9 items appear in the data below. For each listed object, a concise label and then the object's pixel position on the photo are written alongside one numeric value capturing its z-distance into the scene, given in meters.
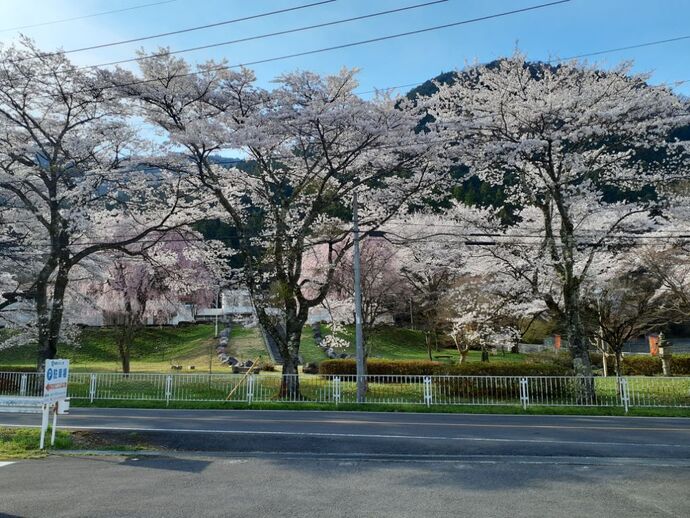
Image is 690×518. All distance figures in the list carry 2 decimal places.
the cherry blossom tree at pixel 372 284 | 25.39
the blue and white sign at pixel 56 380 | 8.91
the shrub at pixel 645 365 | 28.31
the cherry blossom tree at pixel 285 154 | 16.83
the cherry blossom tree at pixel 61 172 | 19.33
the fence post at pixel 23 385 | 18.72
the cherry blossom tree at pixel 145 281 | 22.62
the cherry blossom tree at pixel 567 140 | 16.58
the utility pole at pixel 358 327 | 16.33
